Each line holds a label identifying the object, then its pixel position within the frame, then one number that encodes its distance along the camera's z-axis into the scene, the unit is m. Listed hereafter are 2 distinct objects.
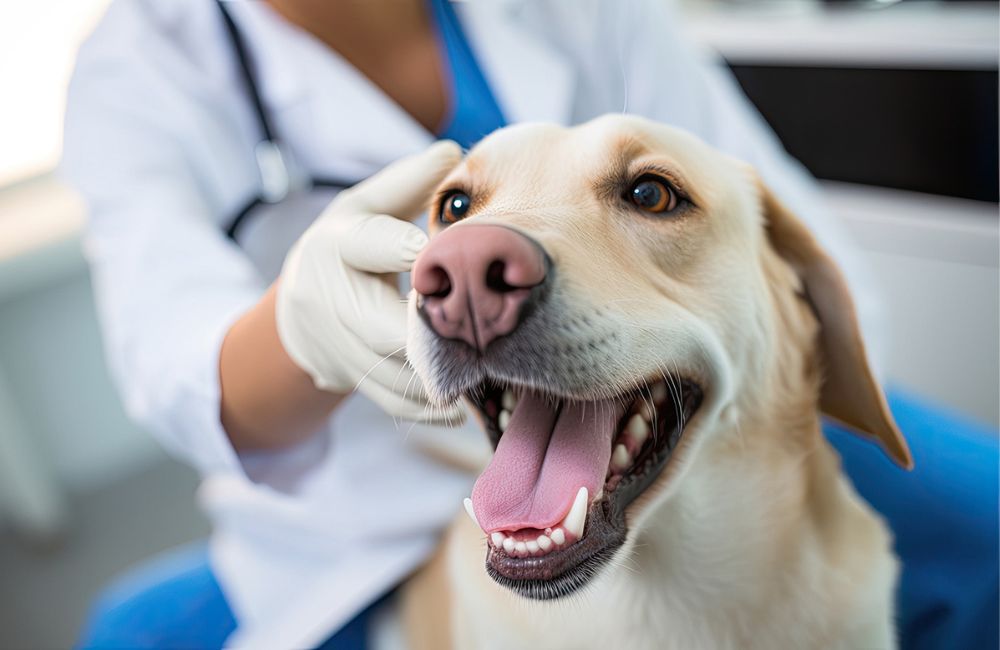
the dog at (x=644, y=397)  0.42
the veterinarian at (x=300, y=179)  0.60
